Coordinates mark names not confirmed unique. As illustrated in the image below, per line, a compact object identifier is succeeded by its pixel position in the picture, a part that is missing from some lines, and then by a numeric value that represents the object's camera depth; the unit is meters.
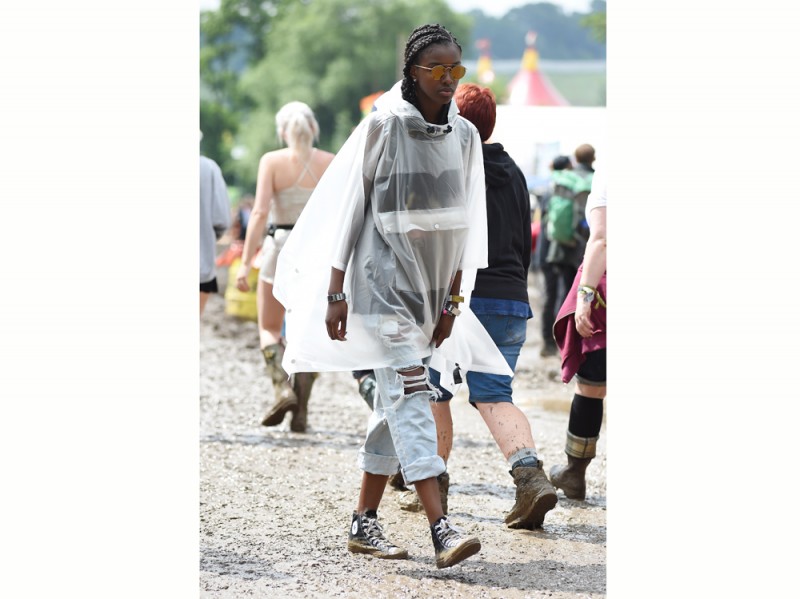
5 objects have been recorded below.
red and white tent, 85.06
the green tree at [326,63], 147.87
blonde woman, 14.96
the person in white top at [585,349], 10.71
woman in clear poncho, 8.98
